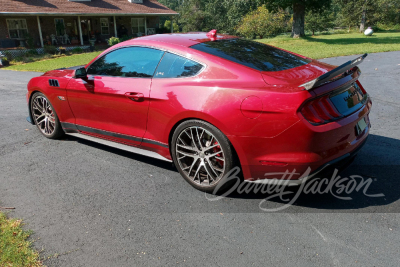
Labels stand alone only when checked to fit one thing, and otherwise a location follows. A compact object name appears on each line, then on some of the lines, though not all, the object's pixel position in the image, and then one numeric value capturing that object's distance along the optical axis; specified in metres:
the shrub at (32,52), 23.92
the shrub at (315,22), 39.84
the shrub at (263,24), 36.56
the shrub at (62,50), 24.95
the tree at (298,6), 25.56
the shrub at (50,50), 24.96
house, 25.73
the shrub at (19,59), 21.09
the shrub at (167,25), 37.27
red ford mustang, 2.98
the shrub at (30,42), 25.60
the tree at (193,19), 58.16
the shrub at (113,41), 26.88
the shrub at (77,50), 25.66
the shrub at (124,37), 31.40
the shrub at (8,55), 21.55
